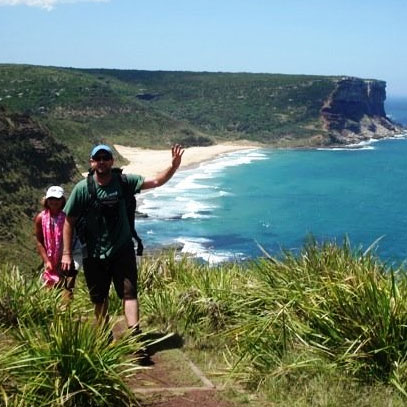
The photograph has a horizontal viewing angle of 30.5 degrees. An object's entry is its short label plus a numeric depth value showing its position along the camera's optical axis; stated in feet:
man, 18.78
